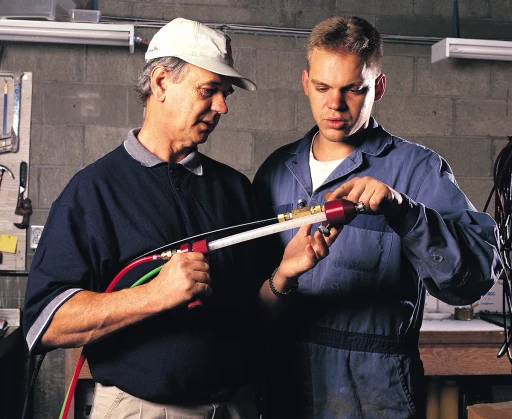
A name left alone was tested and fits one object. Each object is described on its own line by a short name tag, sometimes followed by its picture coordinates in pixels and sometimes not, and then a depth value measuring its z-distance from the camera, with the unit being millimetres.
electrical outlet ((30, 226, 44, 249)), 3539
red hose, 1400
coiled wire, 2389
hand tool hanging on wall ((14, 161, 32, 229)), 3525
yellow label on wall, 3525
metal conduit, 3586
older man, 1358
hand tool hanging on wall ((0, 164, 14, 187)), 3532
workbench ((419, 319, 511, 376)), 3053
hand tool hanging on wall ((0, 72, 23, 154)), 3531
